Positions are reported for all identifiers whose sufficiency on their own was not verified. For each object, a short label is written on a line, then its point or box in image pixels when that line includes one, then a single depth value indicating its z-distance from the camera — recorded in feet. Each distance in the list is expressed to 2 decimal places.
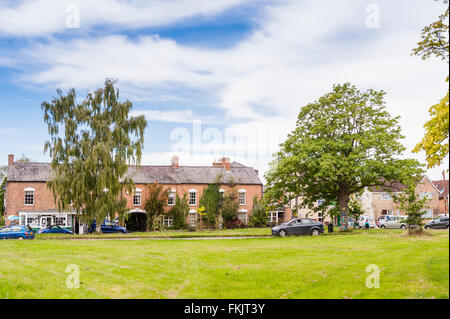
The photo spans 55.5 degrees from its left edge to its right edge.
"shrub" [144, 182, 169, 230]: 173.78
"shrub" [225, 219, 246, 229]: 179.83
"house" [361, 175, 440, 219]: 223.10
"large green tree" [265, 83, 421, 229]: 110.32
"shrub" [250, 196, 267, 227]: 188.97
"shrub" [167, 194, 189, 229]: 180.45
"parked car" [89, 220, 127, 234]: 156.41
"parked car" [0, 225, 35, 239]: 119.65
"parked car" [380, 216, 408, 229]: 140.11
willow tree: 135.33
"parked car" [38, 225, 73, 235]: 153.95
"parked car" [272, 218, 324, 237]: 116.47
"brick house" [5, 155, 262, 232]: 177.27
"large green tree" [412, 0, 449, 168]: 27.67
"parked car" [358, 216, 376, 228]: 188.85
